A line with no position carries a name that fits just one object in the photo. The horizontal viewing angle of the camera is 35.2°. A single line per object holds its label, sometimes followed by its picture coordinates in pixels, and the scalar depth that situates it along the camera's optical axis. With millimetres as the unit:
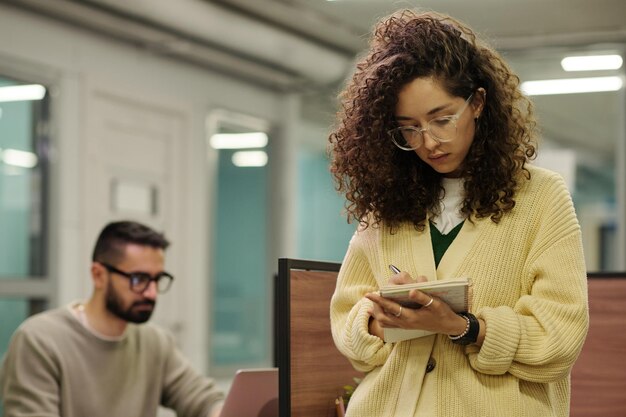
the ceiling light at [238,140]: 6980
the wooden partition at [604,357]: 2680
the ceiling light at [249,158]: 7289
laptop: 2547
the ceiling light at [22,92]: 5090
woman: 1579
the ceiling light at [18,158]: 5105
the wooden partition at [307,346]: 2111
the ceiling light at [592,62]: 6508
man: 3137
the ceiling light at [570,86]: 7012
